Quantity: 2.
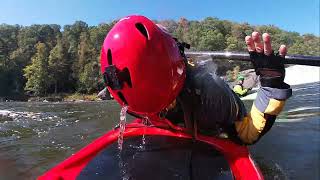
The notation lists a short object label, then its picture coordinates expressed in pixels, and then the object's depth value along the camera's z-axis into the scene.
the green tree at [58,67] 31.81
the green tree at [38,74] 30.51
